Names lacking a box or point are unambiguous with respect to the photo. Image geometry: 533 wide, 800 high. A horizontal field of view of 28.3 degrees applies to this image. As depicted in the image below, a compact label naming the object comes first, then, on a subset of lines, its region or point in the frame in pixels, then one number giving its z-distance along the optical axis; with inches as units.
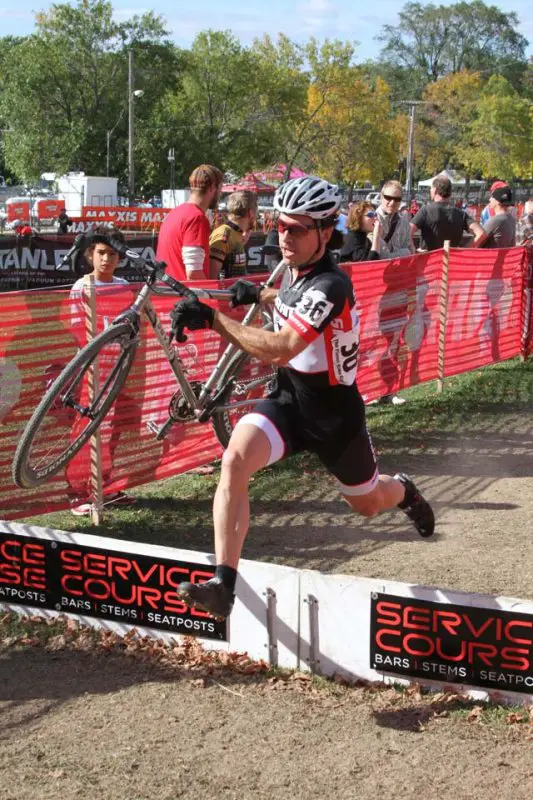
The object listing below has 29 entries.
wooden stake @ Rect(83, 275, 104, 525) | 265.9
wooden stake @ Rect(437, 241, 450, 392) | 455.2
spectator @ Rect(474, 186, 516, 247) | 526.0
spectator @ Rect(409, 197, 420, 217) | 1757.4
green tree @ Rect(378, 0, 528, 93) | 5078.7
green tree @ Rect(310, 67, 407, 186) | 2783.0
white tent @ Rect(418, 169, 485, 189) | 3408.7
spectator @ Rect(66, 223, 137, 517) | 269.4
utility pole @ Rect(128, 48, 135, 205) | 2551.7
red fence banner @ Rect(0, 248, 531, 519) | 259.1
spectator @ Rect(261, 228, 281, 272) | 395.5
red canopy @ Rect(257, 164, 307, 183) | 2923.2
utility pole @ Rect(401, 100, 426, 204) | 2940.2
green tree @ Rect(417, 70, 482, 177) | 3560.5
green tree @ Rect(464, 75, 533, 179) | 3255.4
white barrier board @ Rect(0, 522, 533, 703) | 176.9
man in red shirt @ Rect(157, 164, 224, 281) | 297.7
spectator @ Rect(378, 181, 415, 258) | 415.8
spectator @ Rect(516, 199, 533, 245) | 692.9
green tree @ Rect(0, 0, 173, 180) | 2878.9
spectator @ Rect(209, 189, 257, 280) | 323.9
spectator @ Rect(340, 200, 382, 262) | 424.5
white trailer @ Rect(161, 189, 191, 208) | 2357.3
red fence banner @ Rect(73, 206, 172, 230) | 1694.1
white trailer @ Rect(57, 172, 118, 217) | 2332.7
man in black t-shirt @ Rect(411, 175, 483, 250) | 480.4
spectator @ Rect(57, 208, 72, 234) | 1209.4
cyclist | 175.2
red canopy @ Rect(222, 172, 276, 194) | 2064.2
